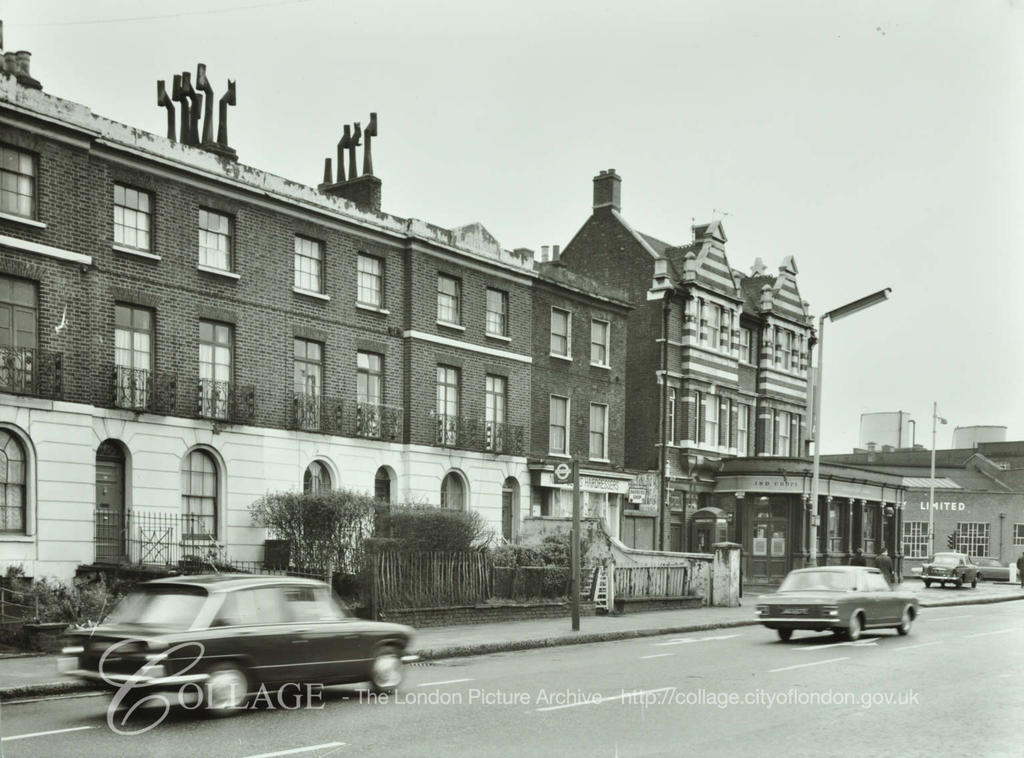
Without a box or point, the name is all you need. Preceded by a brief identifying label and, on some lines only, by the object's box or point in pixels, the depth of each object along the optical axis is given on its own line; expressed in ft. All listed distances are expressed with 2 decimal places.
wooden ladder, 88.53
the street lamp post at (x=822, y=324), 89.61
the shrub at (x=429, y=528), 73.82
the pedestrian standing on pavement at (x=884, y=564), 116.98
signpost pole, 69.77
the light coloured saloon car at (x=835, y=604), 65.92
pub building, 140.67
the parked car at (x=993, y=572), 185.06
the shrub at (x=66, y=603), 58.75
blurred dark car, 35.68
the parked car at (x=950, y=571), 157.69
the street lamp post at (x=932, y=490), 173.55
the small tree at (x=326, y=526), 74.59
